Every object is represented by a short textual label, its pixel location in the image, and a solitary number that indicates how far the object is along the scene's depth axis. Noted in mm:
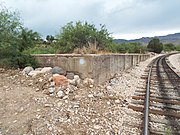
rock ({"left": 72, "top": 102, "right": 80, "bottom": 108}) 3151
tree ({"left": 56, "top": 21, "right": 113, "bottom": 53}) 6537
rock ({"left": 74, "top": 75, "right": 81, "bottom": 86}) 4090
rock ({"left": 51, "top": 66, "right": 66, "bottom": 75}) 4274
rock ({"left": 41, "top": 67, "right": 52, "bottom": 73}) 4352
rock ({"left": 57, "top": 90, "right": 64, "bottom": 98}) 3436
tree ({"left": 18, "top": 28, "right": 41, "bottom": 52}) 5520
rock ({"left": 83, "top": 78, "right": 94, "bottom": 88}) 4216
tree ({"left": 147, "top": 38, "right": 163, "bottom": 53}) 56956
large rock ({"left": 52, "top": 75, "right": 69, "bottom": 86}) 3765
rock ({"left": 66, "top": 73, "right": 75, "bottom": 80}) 4206
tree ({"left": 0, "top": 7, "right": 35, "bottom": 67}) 4806
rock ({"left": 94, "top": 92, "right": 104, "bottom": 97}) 3848
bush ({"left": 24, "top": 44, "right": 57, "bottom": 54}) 5886
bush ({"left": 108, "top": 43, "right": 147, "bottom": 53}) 28864
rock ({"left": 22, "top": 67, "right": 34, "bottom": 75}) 4455
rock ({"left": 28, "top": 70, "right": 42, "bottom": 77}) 4273
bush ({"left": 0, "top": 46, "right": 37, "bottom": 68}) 4785
